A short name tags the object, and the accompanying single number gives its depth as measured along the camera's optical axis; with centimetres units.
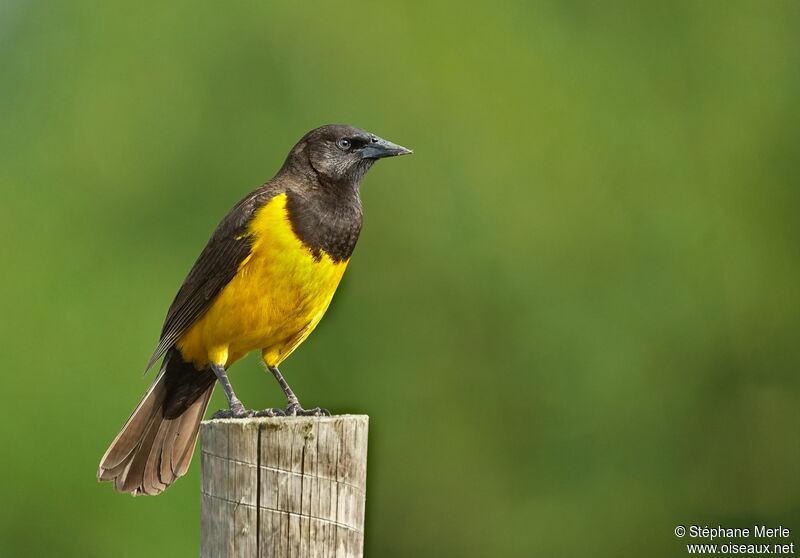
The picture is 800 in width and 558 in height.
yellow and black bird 1117
